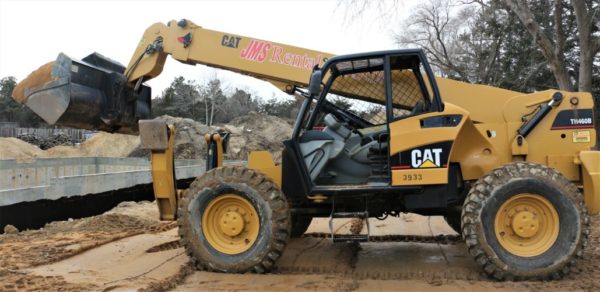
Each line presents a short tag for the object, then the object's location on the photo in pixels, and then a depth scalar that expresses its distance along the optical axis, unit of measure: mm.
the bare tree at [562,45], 13719
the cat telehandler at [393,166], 5020
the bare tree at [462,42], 33875
